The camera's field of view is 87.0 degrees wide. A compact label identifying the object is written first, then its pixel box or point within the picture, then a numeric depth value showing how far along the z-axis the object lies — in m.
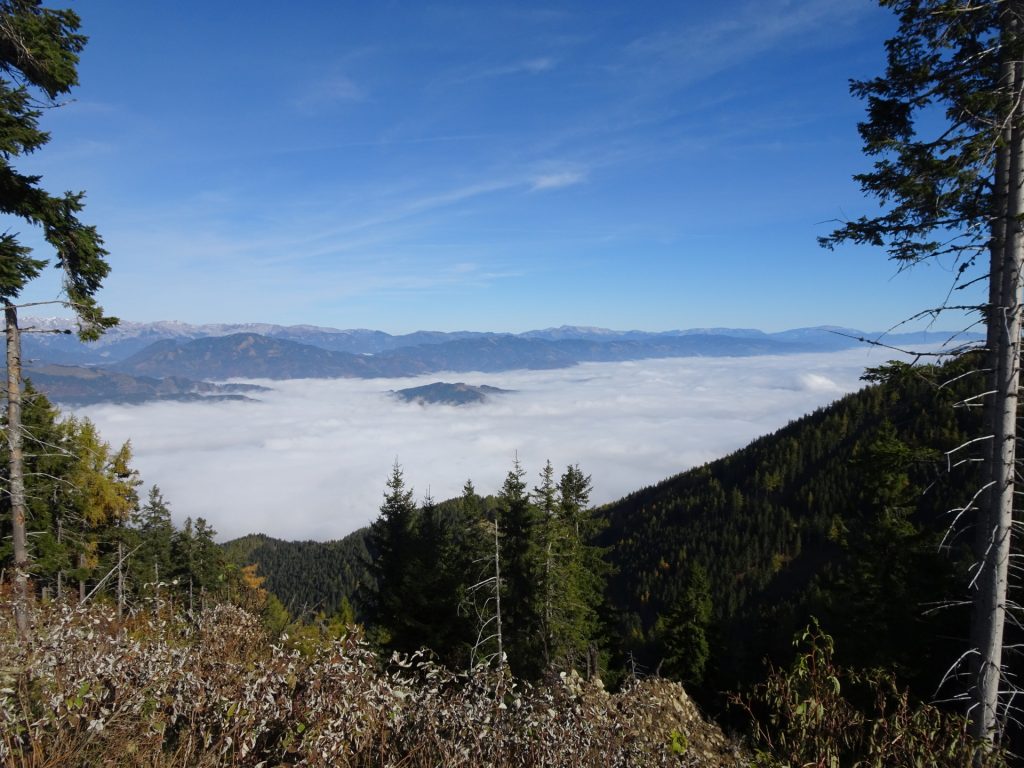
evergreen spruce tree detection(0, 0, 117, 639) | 8.98
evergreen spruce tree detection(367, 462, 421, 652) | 18.84
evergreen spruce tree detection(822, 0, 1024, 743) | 6.89
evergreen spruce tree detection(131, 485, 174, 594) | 27.52
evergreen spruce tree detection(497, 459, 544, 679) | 17.36
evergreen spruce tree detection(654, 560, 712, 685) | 30.20
